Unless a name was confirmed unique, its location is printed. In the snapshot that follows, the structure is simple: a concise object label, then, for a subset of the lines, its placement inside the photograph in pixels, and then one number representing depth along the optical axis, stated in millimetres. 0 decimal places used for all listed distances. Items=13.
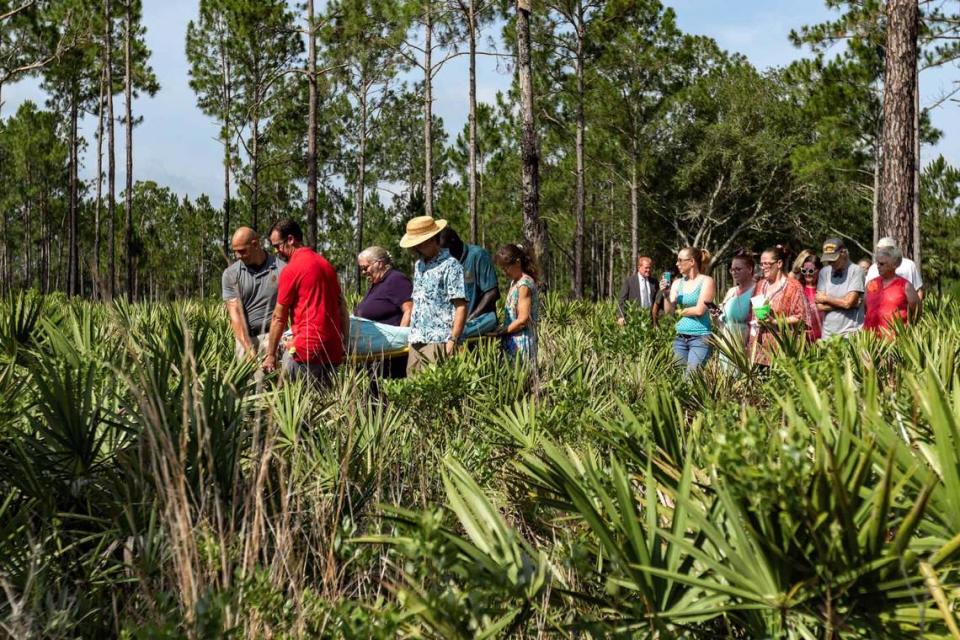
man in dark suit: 10430
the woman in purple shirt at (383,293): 7055
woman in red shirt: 6719
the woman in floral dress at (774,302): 6047
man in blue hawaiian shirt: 6012
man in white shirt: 7941
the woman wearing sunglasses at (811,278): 7337
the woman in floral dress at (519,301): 6234
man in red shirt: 5777
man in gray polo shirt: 6641
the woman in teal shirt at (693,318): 7258
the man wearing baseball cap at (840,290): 7090
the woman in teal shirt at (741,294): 7215
